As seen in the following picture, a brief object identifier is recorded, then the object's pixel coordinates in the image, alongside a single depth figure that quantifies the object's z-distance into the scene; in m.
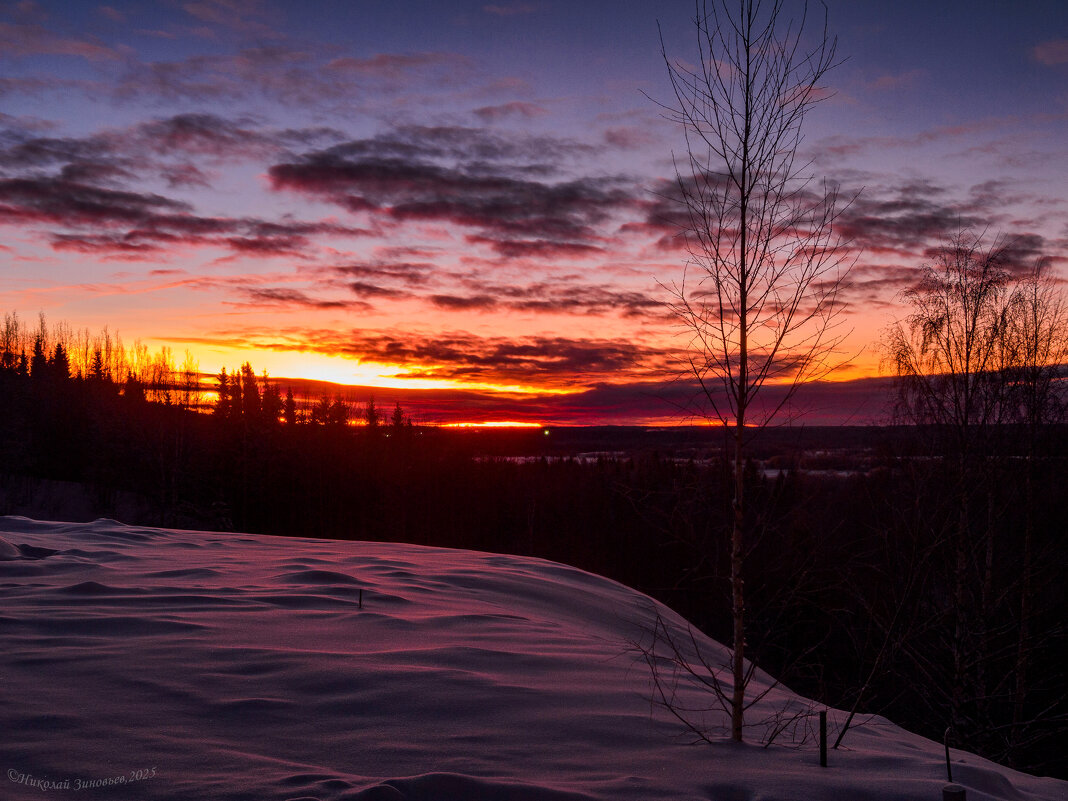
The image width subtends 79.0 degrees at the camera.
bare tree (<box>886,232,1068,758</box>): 9.77
